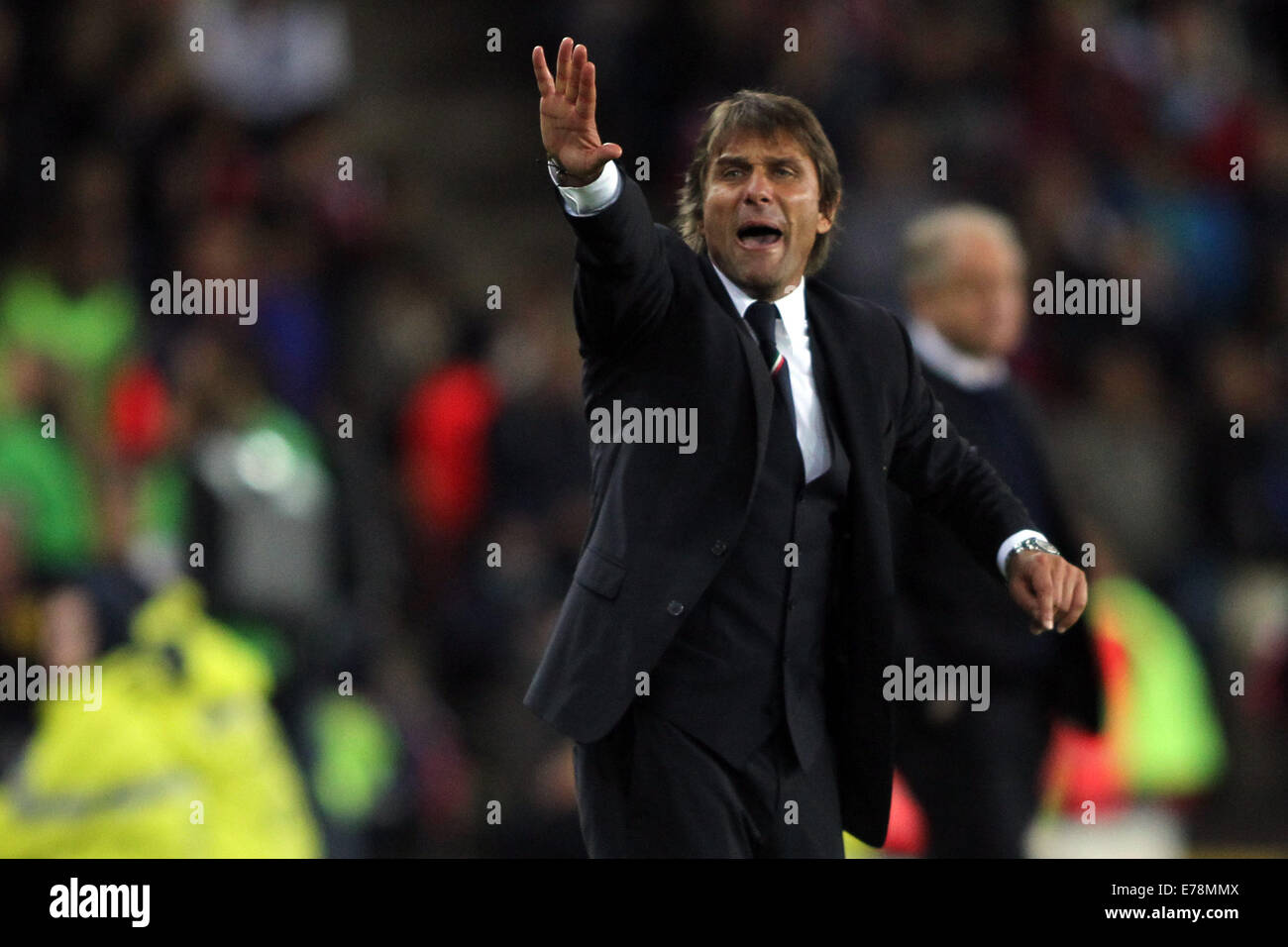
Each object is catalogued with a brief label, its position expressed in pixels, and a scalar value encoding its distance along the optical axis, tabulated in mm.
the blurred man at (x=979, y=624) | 11172
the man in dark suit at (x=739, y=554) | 7586
